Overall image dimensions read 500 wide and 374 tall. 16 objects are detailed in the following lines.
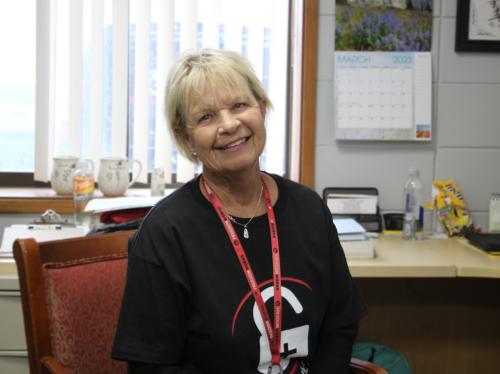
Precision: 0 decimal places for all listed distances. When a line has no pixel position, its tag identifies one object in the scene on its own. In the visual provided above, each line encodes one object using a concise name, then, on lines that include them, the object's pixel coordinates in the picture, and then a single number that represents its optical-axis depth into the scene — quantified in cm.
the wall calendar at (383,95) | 257
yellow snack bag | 255
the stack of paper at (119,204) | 208
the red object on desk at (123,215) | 209
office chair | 145
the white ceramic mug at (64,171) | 260
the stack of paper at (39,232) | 216
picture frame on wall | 256
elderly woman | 134
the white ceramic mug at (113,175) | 260
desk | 269
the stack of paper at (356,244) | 212
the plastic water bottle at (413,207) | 248
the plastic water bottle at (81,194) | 248
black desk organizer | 257
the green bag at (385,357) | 226
